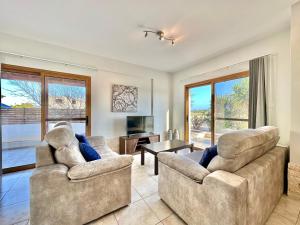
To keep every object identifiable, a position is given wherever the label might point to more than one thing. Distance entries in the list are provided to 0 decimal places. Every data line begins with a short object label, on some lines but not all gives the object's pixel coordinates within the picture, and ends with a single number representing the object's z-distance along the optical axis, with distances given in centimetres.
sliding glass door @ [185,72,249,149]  305
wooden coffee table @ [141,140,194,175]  259
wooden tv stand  359
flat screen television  379
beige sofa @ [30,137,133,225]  121
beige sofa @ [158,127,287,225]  104
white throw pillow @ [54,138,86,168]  137
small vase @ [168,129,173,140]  436
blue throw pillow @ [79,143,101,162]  166
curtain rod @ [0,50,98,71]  256
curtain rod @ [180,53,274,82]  302
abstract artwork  378
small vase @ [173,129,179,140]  425
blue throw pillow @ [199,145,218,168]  145
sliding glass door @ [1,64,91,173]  263
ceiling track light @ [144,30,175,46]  237
